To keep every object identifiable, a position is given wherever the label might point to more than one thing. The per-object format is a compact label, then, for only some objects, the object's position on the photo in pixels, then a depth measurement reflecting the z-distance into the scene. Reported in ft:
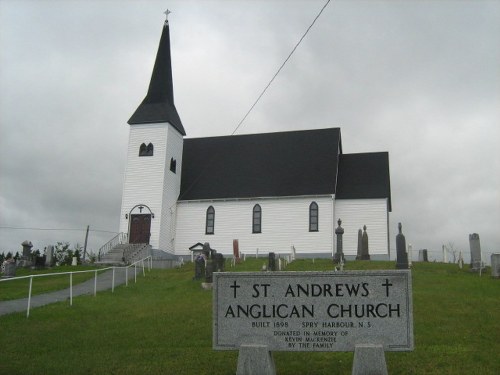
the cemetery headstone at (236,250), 107.96
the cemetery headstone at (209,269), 67.36
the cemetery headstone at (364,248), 96.52
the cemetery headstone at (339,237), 91.48
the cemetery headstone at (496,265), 70.03
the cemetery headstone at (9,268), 89.76
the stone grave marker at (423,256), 106.01
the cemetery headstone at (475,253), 79.18
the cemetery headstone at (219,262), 72.61
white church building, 116.67
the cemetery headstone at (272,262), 78.02
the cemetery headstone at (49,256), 112.06
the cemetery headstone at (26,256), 112.06
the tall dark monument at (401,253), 72.95
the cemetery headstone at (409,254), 82.40
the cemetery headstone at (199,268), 74.38
